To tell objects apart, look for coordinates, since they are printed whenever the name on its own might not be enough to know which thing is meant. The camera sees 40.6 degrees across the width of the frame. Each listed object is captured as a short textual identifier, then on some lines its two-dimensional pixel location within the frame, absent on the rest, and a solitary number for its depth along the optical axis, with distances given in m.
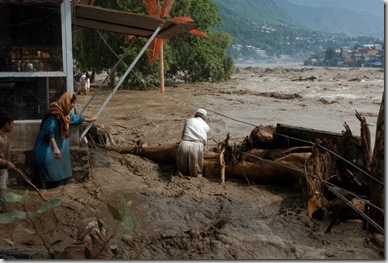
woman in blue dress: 6.99
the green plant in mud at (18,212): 3.99
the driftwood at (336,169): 6.41
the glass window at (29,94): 7.10
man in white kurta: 8.28
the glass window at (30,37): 7.11
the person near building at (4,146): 6.07
